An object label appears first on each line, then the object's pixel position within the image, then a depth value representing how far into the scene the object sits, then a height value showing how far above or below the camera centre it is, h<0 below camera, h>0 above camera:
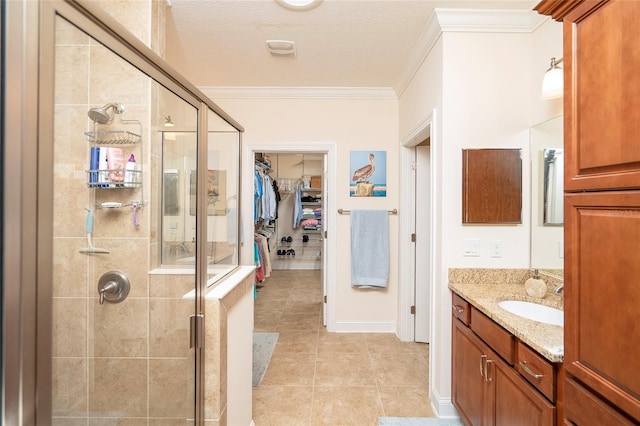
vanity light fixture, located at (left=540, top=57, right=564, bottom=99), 1.66 +0.74
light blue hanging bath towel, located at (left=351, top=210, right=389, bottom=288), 3.29 -0.35
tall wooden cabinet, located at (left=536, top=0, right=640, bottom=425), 0.78 +0.02
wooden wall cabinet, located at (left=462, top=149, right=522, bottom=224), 2.00 +0.19
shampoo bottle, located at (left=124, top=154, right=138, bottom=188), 1.42 +0.19
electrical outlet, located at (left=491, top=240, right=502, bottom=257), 2.03 -0.22
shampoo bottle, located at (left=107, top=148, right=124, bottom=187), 1.35 +0.22
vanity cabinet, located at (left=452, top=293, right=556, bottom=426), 1.21 -0.77
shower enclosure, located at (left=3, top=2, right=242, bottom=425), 1.03 -0.11
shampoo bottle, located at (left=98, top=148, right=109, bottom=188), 1.32 +0.19
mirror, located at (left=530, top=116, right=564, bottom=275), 1.78 +0.12
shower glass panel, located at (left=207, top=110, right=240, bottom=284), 1.64 +0.11
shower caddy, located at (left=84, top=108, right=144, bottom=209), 1.30 +0.29
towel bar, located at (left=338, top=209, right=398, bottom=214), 3.35 +0.04
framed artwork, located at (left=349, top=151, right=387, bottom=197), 3.33 +0.46
